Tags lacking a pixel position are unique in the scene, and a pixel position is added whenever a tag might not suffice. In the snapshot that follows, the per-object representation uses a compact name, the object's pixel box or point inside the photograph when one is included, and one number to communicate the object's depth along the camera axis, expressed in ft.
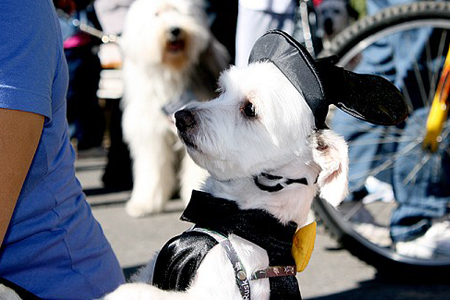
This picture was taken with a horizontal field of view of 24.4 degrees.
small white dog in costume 3.35
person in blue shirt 3.08
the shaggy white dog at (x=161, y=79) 7.09
